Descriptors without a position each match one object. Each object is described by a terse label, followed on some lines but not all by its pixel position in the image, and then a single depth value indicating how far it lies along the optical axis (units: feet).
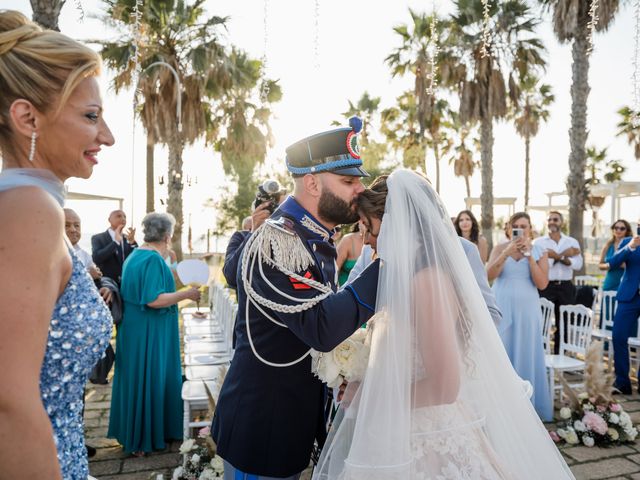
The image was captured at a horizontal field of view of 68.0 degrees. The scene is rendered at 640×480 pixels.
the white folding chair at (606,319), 24.80
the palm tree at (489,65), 50.24
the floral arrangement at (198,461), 11.36
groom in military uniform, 6.33
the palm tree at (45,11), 18.71
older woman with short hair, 14.66
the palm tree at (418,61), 61.41
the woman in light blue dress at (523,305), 18.21
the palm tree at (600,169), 111.24
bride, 6.15
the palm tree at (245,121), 53.06
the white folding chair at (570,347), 18.92
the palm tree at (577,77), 34.94
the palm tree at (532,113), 93.86
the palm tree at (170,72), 44.50
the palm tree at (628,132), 80.79
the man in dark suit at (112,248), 24.48
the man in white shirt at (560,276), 26.48
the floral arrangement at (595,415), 15.62
